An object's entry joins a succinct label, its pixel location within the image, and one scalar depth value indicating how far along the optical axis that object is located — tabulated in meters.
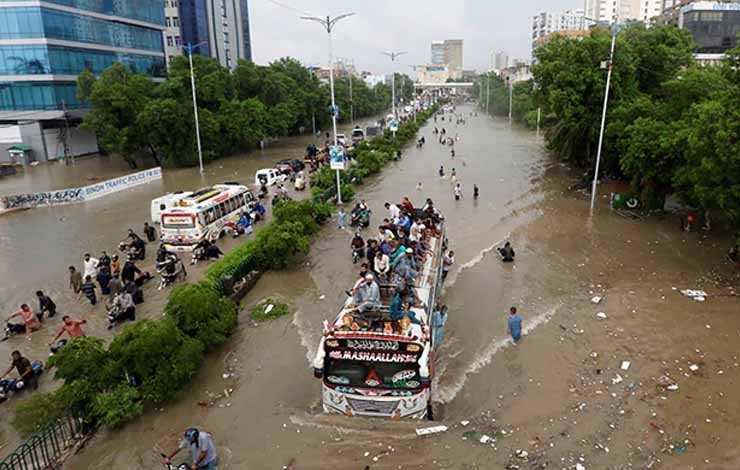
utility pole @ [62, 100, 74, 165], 52.31
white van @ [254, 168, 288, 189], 38.31
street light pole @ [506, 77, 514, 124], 103.06
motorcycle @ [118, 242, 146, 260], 22.26
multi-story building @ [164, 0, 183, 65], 89.38
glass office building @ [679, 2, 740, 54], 78.00
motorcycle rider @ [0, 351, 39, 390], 12.74
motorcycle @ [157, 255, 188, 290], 19.28
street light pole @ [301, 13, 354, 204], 30.37
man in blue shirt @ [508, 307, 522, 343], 14.88
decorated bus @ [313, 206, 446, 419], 9.91
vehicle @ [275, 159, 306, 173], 41.53
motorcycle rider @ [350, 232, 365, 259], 22.15
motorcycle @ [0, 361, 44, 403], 12.50
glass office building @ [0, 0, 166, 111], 49.50
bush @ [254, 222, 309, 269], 20.70
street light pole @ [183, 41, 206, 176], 43.19
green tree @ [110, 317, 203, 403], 11.58
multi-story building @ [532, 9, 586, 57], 193.57
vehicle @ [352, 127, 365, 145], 65.56
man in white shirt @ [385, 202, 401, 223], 20.13
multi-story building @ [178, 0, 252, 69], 91.94
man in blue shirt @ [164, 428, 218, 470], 9.22
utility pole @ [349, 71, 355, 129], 94.57
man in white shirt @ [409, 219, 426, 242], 16.25
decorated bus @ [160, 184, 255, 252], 22.56
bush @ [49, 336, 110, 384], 11.04
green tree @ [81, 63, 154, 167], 44.00
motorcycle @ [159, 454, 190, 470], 9.28
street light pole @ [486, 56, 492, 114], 134.06
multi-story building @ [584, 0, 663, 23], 148.00
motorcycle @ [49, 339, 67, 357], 14.40
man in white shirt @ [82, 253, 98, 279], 19.48
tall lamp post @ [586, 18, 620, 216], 26.88
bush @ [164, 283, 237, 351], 13.88
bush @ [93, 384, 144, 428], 10.94
